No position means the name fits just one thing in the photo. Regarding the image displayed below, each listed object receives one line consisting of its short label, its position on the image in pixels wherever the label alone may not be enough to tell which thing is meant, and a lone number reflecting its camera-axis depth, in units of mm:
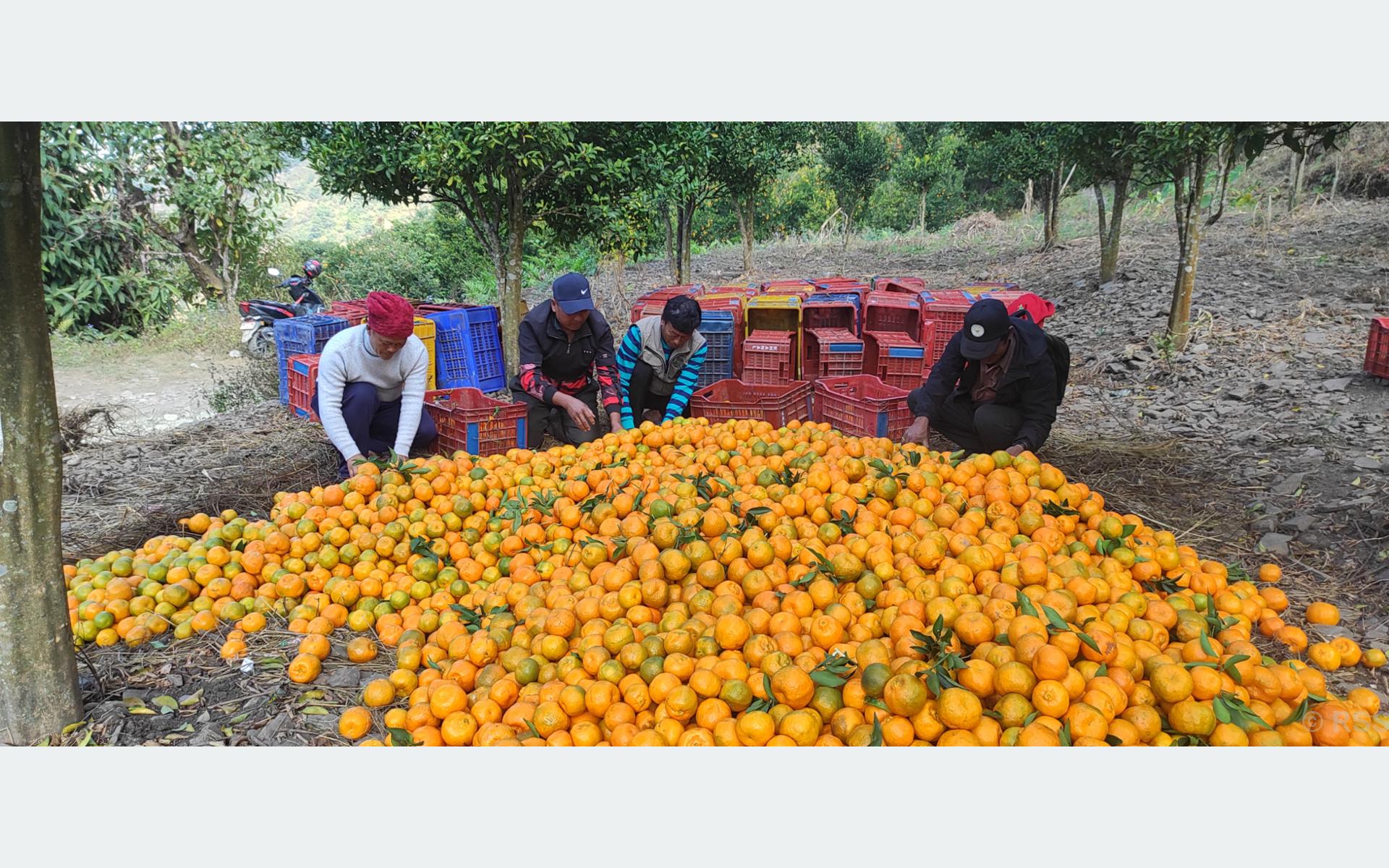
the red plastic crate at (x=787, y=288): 8495
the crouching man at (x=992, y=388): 4586
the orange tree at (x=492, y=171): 6668
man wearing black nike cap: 5562
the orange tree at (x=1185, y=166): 7410
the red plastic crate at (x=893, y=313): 7621
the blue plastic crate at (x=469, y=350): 8039
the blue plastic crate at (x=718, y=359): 7121
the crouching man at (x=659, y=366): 5746
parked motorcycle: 11477
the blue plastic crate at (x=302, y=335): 7613
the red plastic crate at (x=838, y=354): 6508
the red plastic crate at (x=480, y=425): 5207
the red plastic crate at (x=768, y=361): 6457
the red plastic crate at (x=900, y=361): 6629
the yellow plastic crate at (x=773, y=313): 7156
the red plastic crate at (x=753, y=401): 5734
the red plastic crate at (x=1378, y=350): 6699
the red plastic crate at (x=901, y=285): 8891
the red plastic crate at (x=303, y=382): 6434
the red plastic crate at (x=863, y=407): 5207
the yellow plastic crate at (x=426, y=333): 7496
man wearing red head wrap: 4438
